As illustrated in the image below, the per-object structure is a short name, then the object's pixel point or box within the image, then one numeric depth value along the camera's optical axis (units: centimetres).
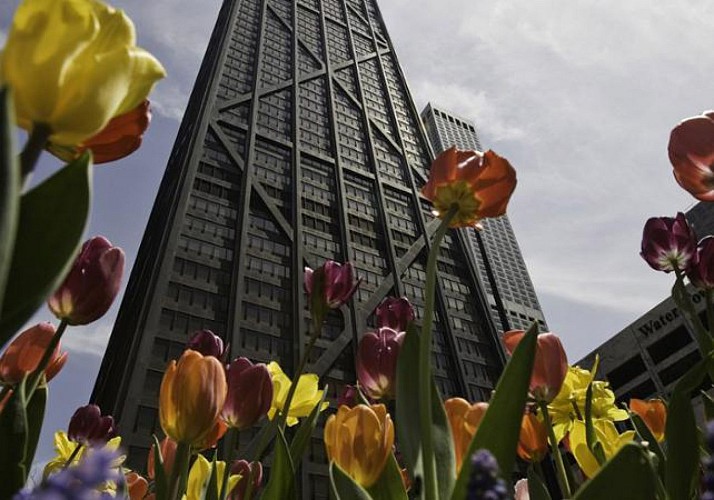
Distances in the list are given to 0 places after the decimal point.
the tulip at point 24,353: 78
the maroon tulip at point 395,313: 107
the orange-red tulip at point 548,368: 87
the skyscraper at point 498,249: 5882
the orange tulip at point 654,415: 103
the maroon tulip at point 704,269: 102
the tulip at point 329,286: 94
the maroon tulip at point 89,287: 69
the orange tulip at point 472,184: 73
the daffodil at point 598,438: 86
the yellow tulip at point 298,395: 106
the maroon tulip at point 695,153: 73
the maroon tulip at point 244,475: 89
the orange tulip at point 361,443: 69
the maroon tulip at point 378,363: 92
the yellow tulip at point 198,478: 91
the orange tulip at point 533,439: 91
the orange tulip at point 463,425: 69
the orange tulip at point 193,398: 72
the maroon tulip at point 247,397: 88
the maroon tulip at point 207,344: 101
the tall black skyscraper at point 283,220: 2422
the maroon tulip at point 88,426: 108
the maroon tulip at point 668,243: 112
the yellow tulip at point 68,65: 34
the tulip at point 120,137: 45
